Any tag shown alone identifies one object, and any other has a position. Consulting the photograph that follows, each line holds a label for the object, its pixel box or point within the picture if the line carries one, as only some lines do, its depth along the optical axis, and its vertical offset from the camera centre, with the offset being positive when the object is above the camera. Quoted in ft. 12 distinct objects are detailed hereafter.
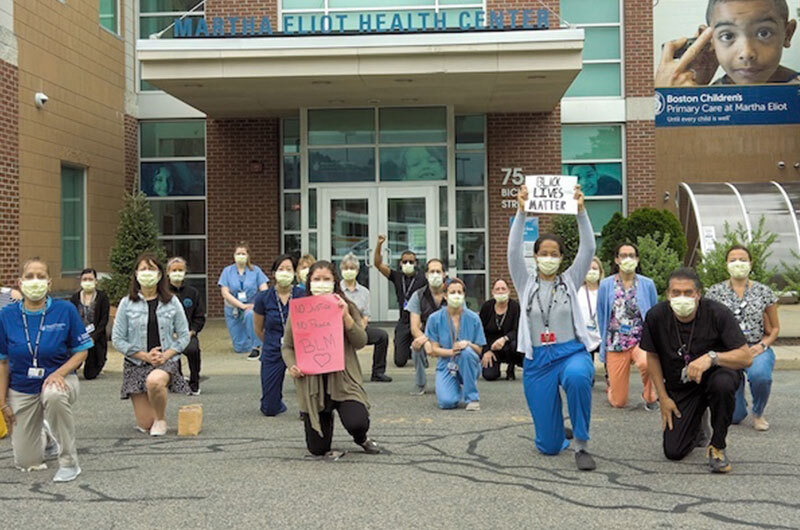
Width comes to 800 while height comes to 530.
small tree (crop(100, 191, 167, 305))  57.11 +1.26
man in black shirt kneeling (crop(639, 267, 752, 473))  23.02 -2.68
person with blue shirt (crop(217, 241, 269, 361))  47.07 -1.33
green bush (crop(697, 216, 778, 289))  46.65 -0.36
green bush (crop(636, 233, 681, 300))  48.32 -0.32
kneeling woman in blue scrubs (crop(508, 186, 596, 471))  24.32 -1.84
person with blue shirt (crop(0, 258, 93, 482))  23.36 -2.57
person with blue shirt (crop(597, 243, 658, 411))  32.65 -2.27
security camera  57.31 +10.44
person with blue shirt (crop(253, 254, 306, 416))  32.42 -2.49
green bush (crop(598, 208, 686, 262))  58.80 +1.83
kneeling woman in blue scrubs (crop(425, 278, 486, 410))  33.58 -3.43
